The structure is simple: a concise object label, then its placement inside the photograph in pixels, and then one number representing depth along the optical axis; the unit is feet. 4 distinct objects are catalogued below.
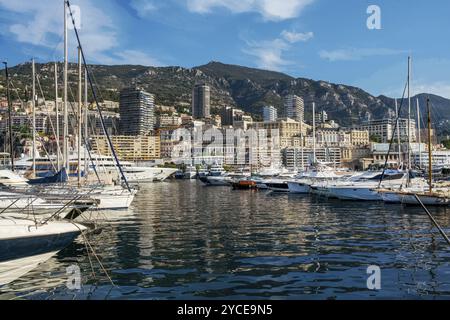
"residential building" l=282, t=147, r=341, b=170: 632.38
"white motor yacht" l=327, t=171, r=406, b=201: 129.39
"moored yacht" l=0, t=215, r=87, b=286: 37.09
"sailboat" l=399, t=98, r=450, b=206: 103.71
